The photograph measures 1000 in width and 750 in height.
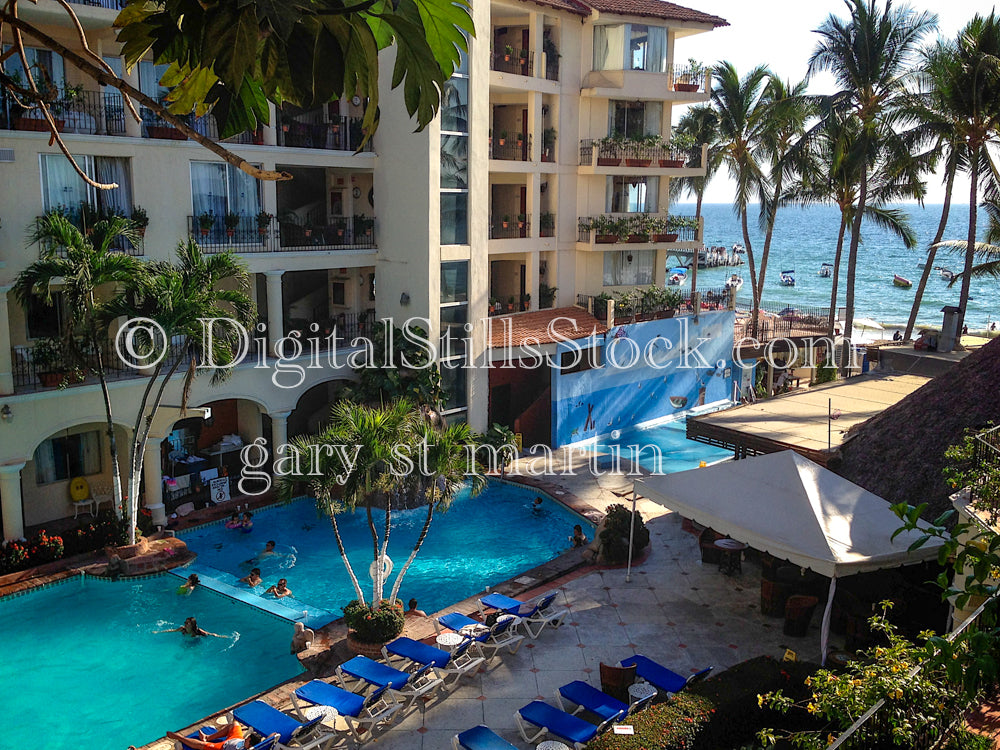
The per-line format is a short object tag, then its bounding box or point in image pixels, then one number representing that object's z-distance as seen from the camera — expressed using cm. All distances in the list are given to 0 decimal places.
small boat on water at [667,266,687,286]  10288
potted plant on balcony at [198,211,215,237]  2392
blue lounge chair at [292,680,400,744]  1351
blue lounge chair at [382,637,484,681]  1504
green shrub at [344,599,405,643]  1655
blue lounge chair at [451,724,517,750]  1250
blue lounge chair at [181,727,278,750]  1261
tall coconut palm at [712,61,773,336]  3953
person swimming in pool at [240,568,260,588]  2036
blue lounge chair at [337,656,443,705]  1428
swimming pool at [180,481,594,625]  2091
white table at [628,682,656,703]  1401
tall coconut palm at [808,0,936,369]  3509
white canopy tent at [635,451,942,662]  1474
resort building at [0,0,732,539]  2158
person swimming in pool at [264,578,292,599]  2002
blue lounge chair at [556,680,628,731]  1345
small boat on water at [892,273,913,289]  12250
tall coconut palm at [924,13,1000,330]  3152
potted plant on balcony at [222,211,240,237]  2450
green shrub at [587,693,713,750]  1169
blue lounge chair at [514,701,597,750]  1285
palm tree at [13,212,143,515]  1905
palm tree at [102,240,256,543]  2006
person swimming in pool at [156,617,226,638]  1811
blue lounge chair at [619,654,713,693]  1430
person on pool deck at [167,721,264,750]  1298
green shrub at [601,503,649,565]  2077
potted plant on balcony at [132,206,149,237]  2259
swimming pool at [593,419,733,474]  3033
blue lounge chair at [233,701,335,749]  1302
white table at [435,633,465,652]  1576
